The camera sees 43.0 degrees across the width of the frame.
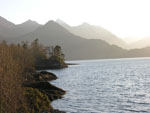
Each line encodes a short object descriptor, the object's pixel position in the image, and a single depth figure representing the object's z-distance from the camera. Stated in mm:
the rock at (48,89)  37662
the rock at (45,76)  63656
